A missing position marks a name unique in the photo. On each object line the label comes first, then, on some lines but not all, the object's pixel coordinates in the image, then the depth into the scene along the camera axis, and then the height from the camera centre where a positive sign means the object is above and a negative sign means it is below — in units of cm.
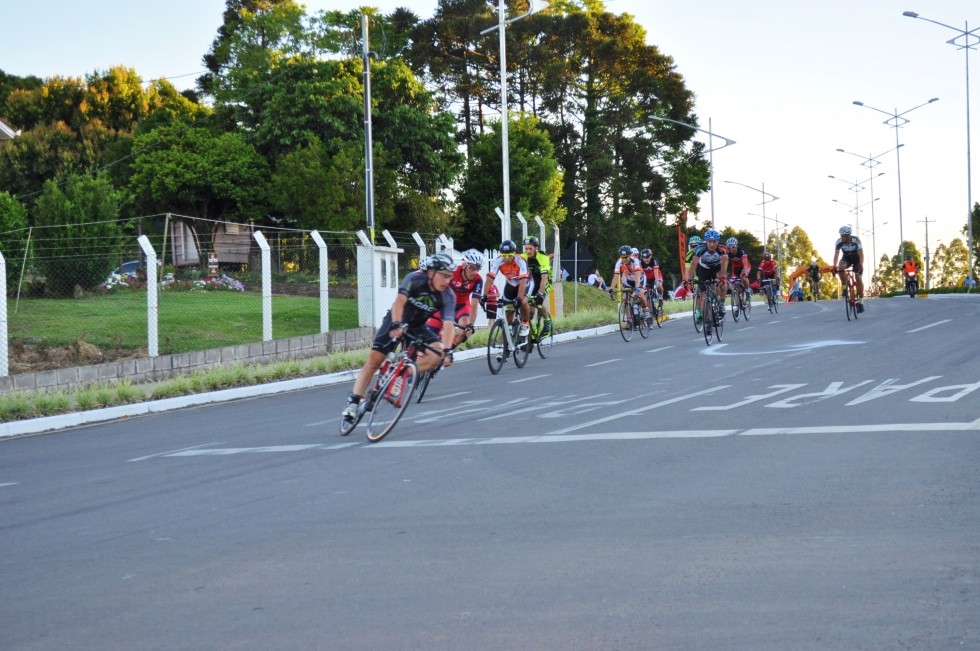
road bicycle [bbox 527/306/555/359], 2000 -50
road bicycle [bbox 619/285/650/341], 2448 -28
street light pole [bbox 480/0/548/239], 3120 +549
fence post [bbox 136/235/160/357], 1798 +23
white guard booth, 2481 +47
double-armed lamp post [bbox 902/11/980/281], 5806 +1187
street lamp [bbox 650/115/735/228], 5375 +577
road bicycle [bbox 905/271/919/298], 5119 +46
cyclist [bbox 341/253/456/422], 1116 -5
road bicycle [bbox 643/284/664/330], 2761 -6
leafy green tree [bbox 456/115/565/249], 5438 +539
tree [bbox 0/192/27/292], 2411 +208
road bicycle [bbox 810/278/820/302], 4165 +26
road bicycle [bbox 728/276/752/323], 2855 -1
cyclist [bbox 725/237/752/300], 2730 +84
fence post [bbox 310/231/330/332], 2233 +40
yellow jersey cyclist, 1928 +48
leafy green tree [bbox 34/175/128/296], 2450 +185
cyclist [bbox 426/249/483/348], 1628 +25
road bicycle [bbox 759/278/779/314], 3447 +5
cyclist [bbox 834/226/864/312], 2611 +90
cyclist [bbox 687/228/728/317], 2129 +65
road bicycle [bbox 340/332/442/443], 1091 -78
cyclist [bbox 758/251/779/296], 3812 +89
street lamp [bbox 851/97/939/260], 6990 +1019
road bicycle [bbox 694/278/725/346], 2166 -19
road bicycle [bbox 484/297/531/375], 1838 -56
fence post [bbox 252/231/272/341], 2067 +40
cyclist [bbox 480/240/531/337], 1839 +45
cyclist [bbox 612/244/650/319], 2439 +52
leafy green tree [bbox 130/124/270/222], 5156 +579
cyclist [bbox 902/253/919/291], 5062 +92
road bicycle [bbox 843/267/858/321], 2703 +2
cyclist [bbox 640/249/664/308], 2712 +62
